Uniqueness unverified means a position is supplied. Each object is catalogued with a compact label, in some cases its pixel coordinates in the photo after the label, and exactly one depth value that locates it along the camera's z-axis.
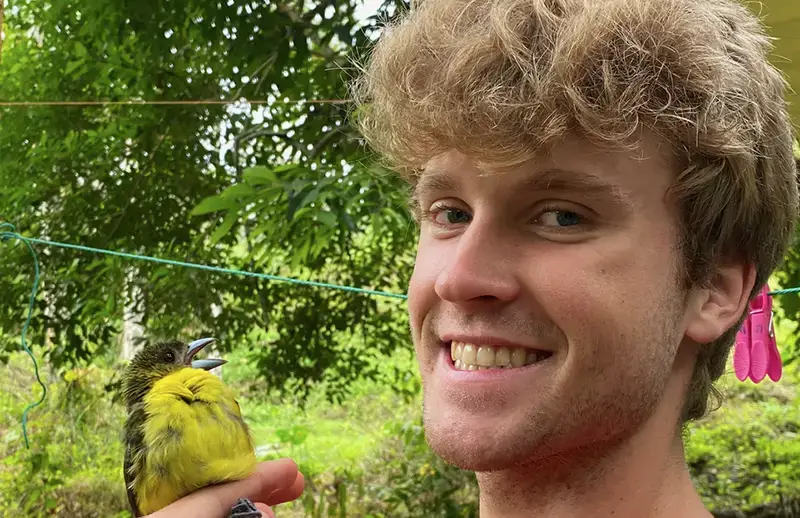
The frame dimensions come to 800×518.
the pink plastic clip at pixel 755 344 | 1.12
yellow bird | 1.04
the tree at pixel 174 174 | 2.07
